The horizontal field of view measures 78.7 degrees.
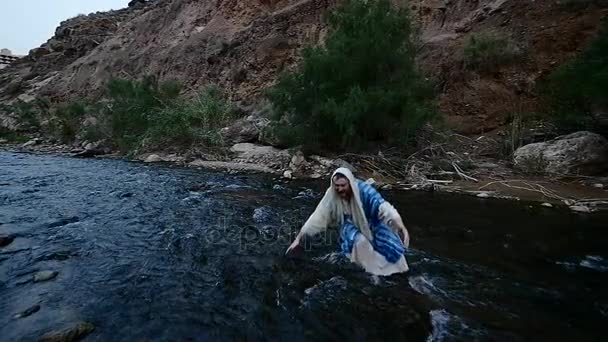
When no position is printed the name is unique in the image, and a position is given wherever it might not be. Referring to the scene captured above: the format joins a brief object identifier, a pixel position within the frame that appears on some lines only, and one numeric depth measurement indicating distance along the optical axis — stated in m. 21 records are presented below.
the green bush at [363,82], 9.13
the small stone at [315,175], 9.15
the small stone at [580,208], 5.51
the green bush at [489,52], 11.27
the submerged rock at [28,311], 2.76
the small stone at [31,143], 19.59
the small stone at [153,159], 13.20
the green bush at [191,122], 13.45
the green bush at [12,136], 21.26
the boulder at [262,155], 10.55
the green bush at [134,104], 15.64
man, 3.19
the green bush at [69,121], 19.03
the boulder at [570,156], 7.13
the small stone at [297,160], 9.86
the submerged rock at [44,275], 3.38
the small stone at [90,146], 15.91
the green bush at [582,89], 7.07
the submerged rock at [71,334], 2.40
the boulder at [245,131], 13.25
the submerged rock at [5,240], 4.34
